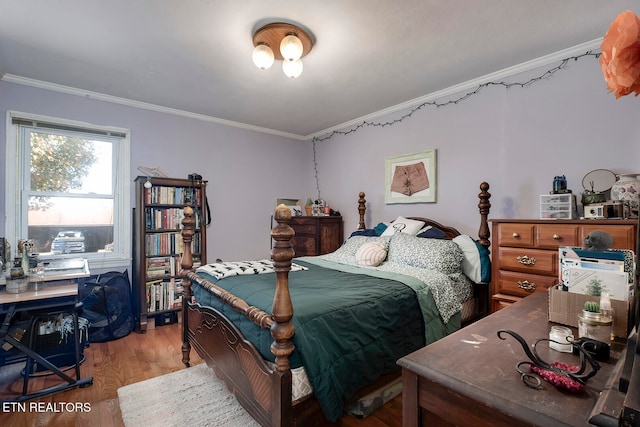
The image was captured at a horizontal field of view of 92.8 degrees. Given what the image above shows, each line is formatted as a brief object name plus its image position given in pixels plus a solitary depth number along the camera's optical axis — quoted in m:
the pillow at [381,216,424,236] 3.20
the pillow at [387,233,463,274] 2.48
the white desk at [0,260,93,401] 2.00
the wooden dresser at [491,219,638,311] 1.88
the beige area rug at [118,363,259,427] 1.82
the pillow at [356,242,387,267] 2.78
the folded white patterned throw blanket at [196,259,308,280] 2.27
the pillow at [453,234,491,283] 2.54
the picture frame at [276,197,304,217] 4.72
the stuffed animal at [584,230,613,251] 1.00
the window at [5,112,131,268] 2.98
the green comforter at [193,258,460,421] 1.50
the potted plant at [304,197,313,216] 4.55
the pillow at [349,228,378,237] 3.58
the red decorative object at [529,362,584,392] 0.61
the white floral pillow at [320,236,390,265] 3.00
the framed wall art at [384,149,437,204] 3.33
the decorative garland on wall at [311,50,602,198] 2.45
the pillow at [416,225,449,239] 3.06
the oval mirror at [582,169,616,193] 2.19
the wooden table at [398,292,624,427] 0.57
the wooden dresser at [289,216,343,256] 4.01
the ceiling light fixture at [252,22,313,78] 2.06
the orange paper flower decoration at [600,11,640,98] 0.49
